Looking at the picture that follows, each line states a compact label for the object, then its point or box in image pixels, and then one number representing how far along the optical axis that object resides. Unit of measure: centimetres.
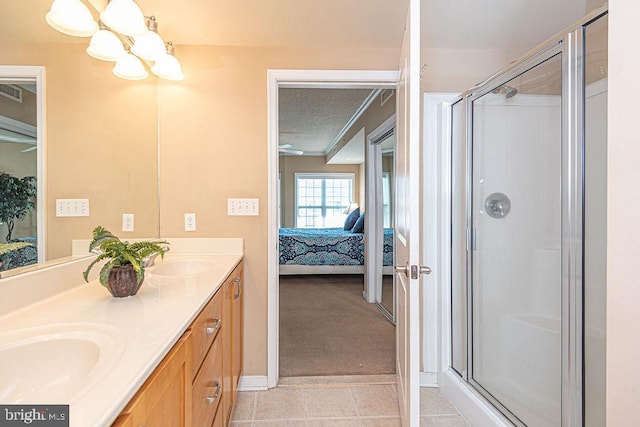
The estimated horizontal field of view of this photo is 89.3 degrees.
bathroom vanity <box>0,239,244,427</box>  62
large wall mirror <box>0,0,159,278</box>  102
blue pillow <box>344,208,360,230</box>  593
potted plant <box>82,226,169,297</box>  112
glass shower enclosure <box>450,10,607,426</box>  140
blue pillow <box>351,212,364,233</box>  544
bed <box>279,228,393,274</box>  501
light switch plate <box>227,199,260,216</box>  214
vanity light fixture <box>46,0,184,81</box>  129
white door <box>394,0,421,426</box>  133
